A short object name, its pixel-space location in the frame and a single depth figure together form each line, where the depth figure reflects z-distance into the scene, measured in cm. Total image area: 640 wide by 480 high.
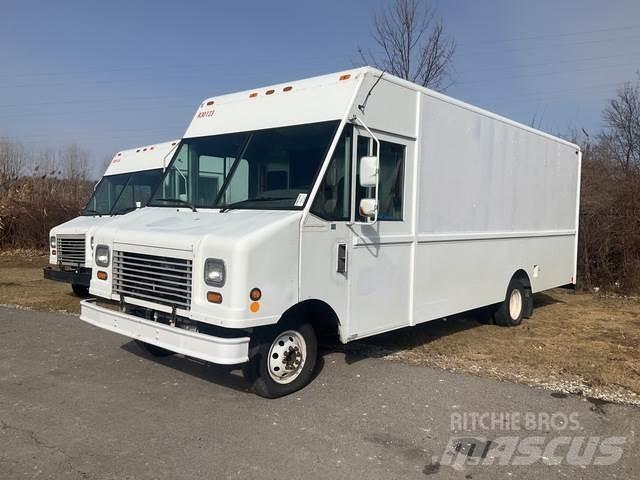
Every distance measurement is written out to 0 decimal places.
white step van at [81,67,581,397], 475
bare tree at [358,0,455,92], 1533
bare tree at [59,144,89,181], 2771
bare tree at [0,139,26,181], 2420
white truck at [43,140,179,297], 1002
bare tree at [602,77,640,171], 2228
